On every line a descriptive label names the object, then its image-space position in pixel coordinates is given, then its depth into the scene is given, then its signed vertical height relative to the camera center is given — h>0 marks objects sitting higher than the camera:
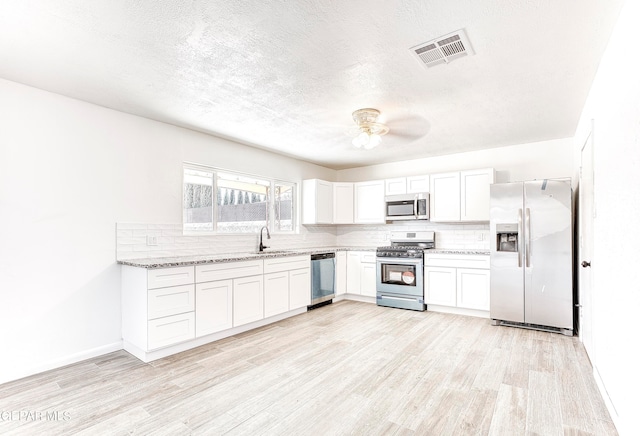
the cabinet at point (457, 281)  4.45 -0.85
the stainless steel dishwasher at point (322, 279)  4.99 -0.93
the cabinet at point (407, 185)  5.25 +0.57
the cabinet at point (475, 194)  4.68 +0.38
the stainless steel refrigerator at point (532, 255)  3.82 -0.42
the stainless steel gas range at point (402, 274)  4.93 -0.84
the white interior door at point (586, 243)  2.91 -0.22
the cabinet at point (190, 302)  3.05 -0.87
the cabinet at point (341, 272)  5.59 -0.90
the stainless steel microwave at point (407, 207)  5.18 +0.22
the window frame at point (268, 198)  4.10 +0.32
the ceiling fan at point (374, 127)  3.37 +1.06
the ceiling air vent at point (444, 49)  2.11 +1.16
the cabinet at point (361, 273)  5.43 -0.89
